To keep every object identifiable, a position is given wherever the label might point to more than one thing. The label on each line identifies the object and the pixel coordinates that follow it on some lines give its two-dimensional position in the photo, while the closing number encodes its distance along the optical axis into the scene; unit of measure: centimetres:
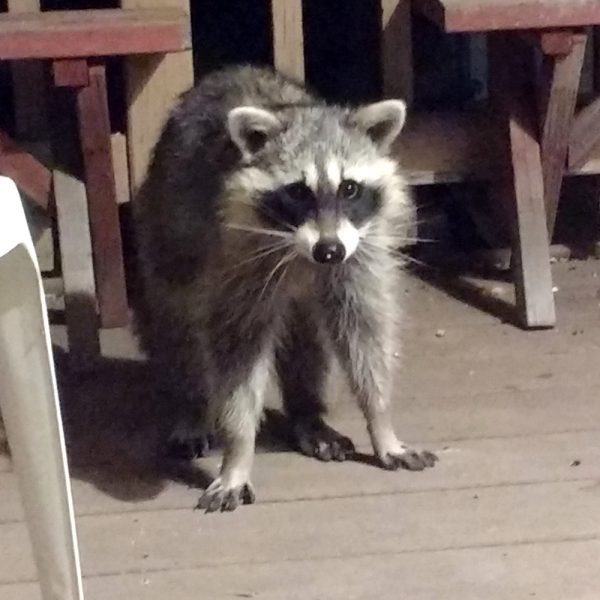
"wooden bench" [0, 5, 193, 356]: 270
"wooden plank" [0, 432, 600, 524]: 252
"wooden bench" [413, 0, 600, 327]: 280
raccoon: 247
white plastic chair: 207
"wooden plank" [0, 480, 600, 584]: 241
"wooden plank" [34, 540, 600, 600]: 235
